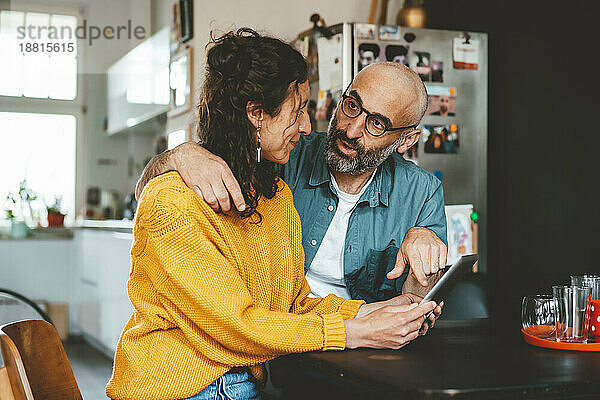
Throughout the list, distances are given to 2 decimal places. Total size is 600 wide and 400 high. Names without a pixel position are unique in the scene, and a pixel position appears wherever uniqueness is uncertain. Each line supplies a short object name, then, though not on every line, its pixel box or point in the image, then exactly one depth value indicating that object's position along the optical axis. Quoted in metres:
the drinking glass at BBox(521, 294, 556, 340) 1.49
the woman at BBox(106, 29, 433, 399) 1.37
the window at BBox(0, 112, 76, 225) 5.35
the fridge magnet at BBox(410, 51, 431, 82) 3.28
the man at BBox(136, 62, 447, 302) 2.00
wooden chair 1.38
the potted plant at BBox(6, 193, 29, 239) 5.22
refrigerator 3.22
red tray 1.42
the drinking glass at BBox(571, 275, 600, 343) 1.46
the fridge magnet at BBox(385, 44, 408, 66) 3.23
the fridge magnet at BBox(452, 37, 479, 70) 3.36
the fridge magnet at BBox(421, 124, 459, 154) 3.29
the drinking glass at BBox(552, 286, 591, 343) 1.46
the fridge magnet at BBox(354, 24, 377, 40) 3.19
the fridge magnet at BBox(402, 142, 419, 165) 3.27
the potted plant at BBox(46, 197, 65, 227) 5.58
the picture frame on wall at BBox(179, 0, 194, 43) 3.95
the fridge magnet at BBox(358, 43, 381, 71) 3.19
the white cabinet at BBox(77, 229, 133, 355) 4.35
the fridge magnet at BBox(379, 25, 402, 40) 3.23
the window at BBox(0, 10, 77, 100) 4.94
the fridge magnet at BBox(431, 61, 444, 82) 3.31
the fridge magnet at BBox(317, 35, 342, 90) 3.21
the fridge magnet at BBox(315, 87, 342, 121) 3.24
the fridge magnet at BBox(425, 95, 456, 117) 3.28
